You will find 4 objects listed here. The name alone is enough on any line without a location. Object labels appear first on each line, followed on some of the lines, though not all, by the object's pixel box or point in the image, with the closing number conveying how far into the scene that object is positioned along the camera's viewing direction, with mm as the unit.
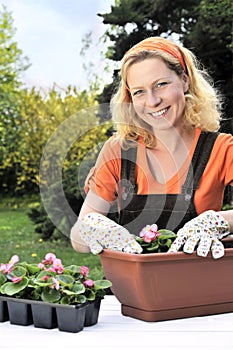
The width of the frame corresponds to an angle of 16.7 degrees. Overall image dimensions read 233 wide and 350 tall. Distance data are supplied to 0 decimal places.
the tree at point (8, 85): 8882
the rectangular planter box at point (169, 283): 1394
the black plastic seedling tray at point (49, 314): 1349
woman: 1791
